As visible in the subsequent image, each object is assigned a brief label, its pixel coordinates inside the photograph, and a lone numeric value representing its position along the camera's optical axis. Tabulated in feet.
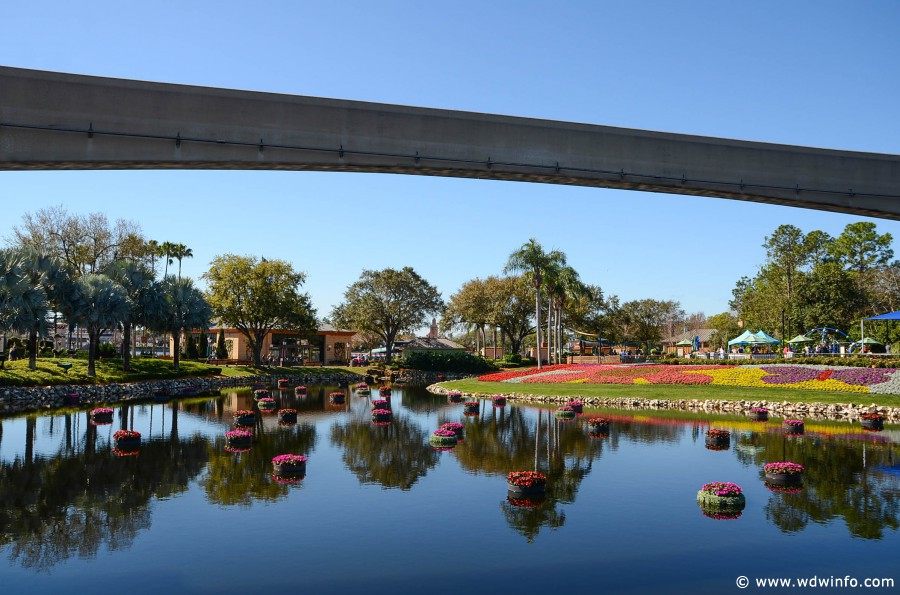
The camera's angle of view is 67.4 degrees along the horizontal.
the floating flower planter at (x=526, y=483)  56.24
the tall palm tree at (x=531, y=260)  234.79
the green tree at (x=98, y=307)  165.17
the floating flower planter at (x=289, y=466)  65.31
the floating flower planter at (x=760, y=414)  110.11
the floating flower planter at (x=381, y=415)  111.96
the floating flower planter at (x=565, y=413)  113.91
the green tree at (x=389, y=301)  287.28
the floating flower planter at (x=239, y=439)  82.58
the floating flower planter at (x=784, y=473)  59.31
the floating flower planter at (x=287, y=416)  108.68
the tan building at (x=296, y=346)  291.17
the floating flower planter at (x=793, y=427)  91.04
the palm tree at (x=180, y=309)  206.18
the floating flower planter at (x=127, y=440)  81.56
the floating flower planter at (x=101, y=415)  105.38
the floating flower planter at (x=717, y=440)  80.48
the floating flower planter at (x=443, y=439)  85.05
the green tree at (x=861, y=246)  283.79
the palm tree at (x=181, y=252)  287.89
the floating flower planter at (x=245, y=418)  104.73
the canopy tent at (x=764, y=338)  209.77
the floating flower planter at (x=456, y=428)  91.66
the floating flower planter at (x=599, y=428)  92.79
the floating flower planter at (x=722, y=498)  52.37
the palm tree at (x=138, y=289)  195.31
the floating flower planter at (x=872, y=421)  95.71
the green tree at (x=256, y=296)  246.88
